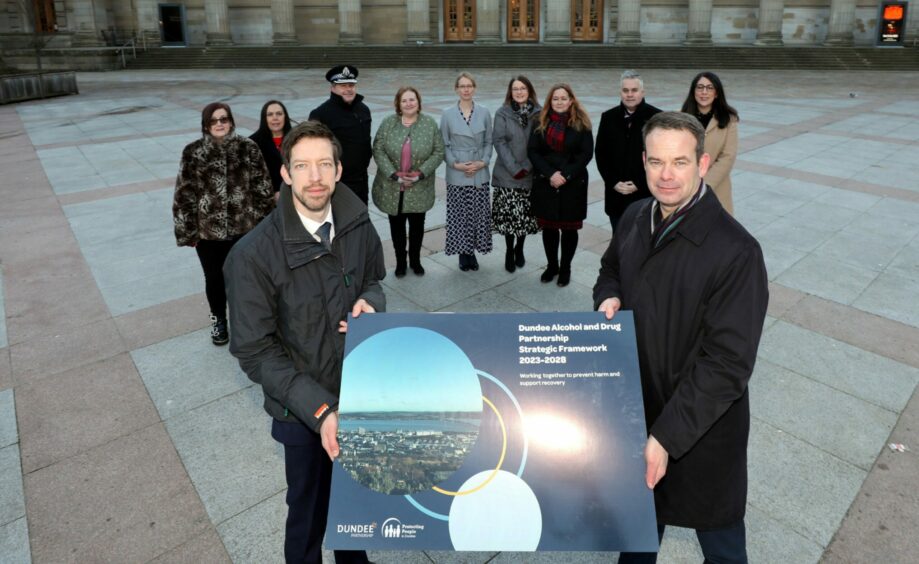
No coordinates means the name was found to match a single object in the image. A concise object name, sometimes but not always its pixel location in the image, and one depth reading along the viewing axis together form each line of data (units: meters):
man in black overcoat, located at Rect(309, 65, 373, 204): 5.82
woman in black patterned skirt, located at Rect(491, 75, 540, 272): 5.98
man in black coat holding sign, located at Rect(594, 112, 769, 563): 1.96
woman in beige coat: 5.08
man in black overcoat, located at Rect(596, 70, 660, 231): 5.39
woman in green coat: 6.00
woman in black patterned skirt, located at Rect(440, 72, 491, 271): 6.12
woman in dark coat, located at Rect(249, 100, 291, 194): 5.45
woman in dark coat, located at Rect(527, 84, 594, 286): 5.68
